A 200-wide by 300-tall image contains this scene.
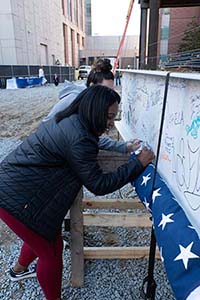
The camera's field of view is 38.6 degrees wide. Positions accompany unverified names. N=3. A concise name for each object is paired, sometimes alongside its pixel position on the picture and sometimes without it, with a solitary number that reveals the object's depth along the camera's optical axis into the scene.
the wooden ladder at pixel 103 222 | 2.10
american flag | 1.00
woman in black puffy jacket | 1.45
